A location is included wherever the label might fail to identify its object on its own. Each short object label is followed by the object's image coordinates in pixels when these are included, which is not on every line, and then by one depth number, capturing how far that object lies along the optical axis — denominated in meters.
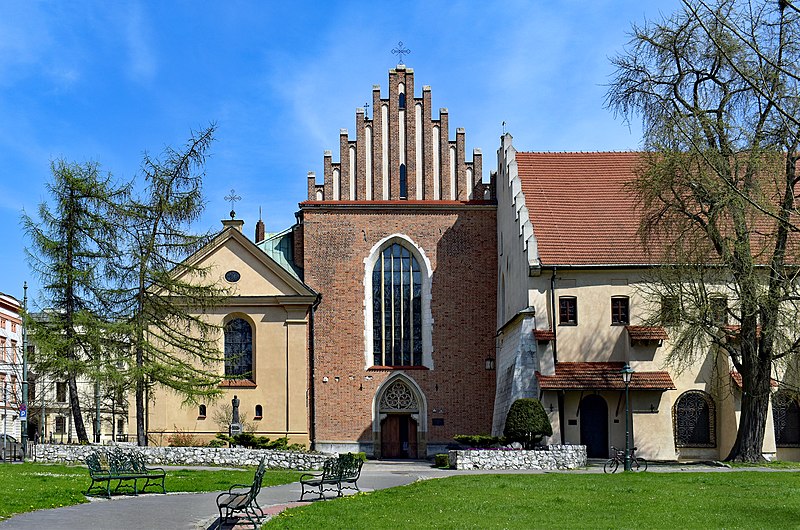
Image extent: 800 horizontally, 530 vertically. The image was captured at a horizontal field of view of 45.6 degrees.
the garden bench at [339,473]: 18.79
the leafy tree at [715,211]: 25.66
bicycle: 26.92
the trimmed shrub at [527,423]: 29.94
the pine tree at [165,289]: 32.78
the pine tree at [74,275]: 31.80
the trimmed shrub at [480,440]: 31.50
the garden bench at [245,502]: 13.93
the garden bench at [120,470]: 19.25
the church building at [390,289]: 40.06
